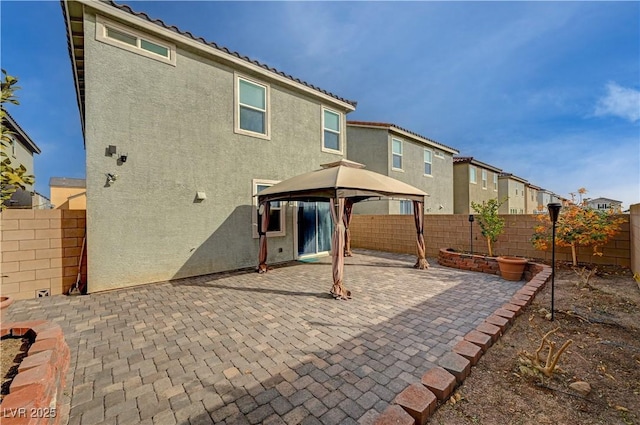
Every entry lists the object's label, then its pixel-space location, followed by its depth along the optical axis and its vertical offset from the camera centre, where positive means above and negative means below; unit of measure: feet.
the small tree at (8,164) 9.57 +2.03
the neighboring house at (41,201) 41.97 +2.99
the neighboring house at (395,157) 50.52 +12.12
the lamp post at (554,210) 15.98 +0.20
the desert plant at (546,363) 9.17 -5.60
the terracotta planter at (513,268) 23.47 -4.99
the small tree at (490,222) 27.48 -0.90
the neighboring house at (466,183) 73.67 +9.08
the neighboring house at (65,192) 49.08 +5.15
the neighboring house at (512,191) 93.50 +8.62
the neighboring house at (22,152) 27.61 +11.26
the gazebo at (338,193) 20.15 +1.98
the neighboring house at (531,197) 113.97 +7.81
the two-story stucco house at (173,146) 20.74 +6.78
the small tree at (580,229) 22.54 -1.48
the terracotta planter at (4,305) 15.18 -5.19
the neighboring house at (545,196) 132.09 +9.32
